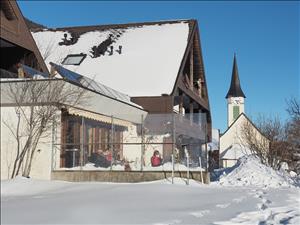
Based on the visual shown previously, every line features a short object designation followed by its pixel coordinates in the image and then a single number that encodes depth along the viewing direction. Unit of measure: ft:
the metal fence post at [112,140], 51.88
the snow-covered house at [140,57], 84.48
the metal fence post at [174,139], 52.37
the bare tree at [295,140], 66.18
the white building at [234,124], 90.35
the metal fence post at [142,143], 52.19
